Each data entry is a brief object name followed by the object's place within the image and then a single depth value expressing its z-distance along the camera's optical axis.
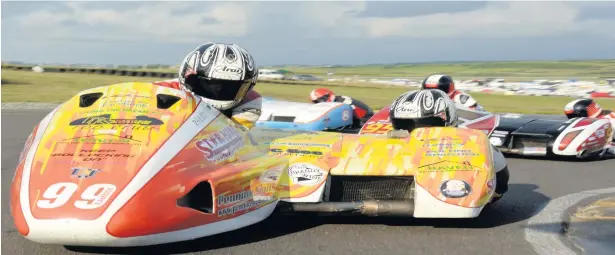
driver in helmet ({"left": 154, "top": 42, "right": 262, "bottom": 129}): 5.42
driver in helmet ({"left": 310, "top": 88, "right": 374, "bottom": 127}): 12.93
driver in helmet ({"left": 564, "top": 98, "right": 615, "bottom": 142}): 10.91
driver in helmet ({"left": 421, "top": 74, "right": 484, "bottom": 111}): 11.53
